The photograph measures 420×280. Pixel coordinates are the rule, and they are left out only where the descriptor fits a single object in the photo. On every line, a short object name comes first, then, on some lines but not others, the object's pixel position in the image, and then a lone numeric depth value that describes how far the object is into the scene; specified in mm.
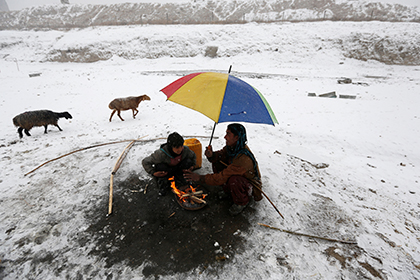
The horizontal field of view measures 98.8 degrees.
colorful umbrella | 2572
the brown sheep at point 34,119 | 5793
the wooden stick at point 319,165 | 5289
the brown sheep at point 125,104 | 7781
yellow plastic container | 4032
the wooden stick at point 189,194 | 3258
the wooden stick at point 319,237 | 2865
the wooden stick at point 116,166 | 3228
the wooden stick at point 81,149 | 4152
